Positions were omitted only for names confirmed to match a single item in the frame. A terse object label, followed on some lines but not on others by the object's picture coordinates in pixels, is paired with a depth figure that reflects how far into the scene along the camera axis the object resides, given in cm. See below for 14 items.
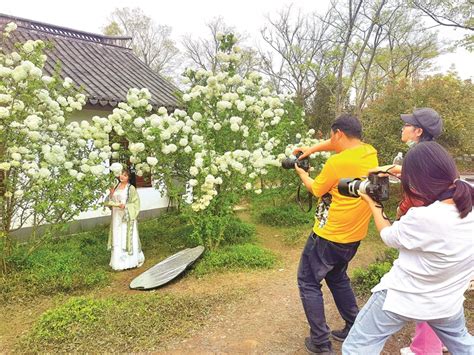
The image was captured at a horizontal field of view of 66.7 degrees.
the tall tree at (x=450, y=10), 1043
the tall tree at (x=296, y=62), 2320
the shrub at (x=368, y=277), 435
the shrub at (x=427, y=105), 871
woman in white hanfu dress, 582
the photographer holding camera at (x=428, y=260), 176
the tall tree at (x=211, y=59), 2587
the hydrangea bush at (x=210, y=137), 536
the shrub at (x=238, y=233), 682
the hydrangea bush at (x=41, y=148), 446
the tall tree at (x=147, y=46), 2923
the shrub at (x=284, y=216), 871
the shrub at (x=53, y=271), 486
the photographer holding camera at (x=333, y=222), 281
